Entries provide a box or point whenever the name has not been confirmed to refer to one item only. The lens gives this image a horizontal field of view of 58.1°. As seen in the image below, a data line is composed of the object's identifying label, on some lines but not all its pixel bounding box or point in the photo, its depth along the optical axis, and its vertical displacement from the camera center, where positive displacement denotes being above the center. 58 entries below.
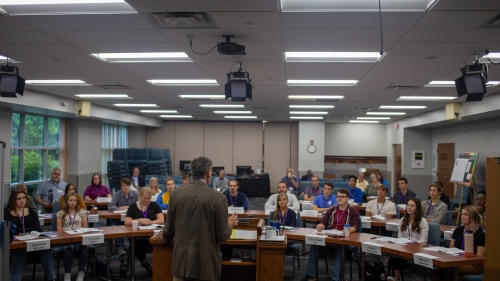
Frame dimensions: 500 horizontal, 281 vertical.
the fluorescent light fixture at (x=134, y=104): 13.42 +1.51
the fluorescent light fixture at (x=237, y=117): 18.11 +1.60
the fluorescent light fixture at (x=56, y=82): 9.07 +1.47
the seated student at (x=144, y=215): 6.67 -0.94
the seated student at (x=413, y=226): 6.13 -0.95
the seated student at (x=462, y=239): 5.19 -1.00
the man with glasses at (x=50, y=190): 9.51 -0.81
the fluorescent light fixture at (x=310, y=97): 11.04 +1.49
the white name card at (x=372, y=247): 5.54 -1.12
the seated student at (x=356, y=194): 10.71 -0.88
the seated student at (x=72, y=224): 6.21 -1.03
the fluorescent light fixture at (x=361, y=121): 19.15 +1.55
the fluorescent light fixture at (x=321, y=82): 8.59 +1.45
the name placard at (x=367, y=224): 7.63 -1.14
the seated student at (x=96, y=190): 10.37 -0.83
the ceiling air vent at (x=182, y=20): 4.41 +1.38
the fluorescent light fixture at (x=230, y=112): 15.69 +1.57
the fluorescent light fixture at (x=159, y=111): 15.92 +1.56
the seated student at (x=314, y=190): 10.91 -0.83
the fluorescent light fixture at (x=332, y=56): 6.19 +1.42
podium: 4.52 -1.11
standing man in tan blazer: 3.67 -0.58
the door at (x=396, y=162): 18.81 -0.18
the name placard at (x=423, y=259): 4.95 -1.13
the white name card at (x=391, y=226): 7.34 -1.12
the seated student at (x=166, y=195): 9.34 -0.85
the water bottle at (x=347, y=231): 6.17 -1.01
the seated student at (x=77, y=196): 6.88 -0.73
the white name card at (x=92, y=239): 5.80 -1.10
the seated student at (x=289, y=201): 9.04 -0.91
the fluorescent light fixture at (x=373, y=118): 17.28 +1.53
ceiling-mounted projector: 5.19 +1.26
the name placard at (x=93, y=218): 7.45 -1.06
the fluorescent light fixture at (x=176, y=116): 18.20 +1.59
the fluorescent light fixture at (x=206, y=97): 11.25 +1.49
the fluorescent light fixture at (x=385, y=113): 14.96 +1.50
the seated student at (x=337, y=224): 6.32 -1.00
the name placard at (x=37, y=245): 5.38 -1.11
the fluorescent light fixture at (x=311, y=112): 15.28 +1.53
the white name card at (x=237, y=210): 8.52 -1.04
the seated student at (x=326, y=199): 9.28 -0.89
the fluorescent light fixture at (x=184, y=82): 8.81 +1.47
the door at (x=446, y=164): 14.83 -0.19
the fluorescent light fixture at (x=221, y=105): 13.55 +1.53
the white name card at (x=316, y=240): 5.98 -1.11
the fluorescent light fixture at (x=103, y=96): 11.25 +1.49
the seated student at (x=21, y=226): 5.66 -1.02
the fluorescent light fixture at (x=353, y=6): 4.07 +1.40
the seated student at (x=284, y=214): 7.00 -0.90
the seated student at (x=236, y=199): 9.12 -0.88
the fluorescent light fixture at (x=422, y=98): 10.50 +1.43
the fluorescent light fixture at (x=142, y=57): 6.45 +1.44
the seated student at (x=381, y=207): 8.43 -0.93
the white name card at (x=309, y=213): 8.16 -1.04
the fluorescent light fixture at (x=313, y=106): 13.17 +1.51
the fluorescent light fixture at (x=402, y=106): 12.53 +1.46
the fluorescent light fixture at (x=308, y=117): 17.45 +1.55
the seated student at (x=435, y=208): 7.88 -0.89
